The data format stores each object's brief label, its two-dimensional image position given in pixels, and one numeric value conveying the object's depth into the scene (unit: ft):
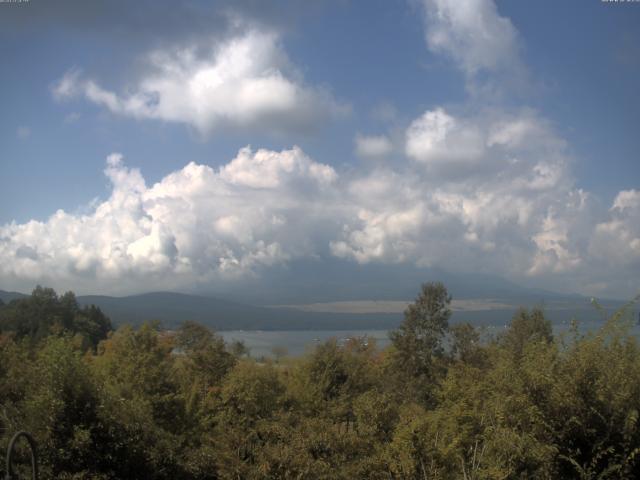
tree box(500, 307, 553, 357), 125.14
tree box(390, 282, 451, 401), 138.31
